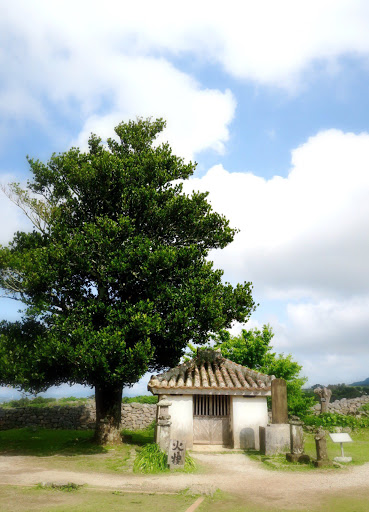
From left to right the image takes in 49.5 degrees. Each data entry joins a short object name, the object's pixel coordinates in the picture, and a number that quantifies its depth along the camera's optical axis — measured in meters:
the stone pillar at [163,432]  15.98
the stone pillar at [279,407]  18.36
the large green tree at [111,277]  18.36
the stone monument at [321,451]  15.17
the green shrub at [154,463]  14.66
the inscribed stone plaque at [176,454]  14.84
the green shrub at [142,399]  38.81
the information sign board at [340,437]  15.62
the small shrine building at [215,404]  19.83
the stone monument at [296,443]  15.98
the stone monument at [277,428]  17.73
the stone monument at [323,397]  30.11
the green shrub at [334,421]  27.97
